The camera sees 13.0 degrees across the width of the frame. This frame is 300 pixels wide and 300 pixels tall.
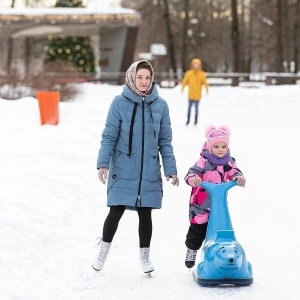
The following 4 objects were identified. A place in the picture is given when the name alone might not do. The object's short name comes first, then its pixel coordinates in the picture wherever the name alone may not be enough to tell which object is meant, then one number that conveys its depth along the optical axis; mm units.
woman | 9033
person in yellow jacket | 32330
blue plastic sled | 8523
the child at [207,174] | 8992
